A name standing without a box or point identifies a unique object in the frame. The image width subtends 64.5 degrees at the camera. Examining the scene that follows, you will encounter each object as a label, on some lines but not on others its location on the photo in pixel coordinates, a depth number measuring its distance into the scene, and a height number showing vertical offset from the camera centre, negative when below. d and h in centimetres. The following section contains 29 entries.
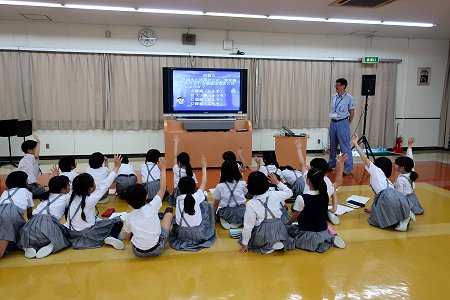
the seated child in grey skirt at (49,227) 286 -104
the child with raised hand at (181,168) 385 -76
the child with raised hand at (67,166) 392 -76
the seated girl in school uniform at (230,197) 344 -96
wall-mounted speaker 729 +122
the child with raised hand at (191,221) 292 -105
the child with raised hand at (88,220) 288 -104
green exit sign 810 +94
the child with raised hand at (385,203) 342 -99
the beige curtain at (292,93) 780 +14
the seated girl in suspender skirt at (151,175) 424 -91
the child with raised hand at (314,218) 291 -99
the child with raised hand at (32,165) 436 -84
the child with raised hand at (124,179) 451 -102
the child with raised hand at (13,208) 279 -91
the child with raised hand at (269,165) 411 -76
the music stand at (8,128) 633 -56
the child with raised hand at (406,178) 375 -82
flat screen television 655 +13
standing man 591 -28
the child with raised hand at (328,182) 352 -81
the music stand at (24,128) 643 -58
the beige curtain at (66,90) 691 +14
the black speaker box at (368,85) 718 +31
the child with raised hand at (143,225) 266 -97
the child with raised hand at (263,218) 283 -95
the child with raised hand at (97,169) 396 -80
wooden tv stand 618 -76
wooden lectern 610 -87
